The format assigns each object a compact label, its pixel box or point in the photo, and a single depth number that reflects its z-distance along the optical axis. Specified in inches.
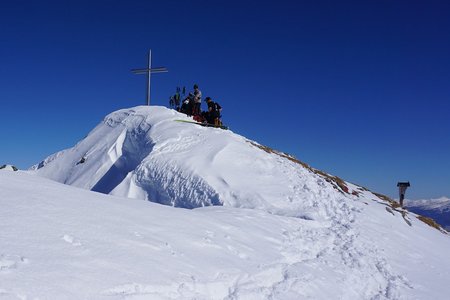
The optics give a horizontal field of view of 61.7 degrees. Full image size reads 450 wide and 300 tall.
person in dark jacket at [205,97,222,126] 748.6
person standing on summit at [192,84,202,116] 751.7
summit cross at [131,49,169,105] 824.9
